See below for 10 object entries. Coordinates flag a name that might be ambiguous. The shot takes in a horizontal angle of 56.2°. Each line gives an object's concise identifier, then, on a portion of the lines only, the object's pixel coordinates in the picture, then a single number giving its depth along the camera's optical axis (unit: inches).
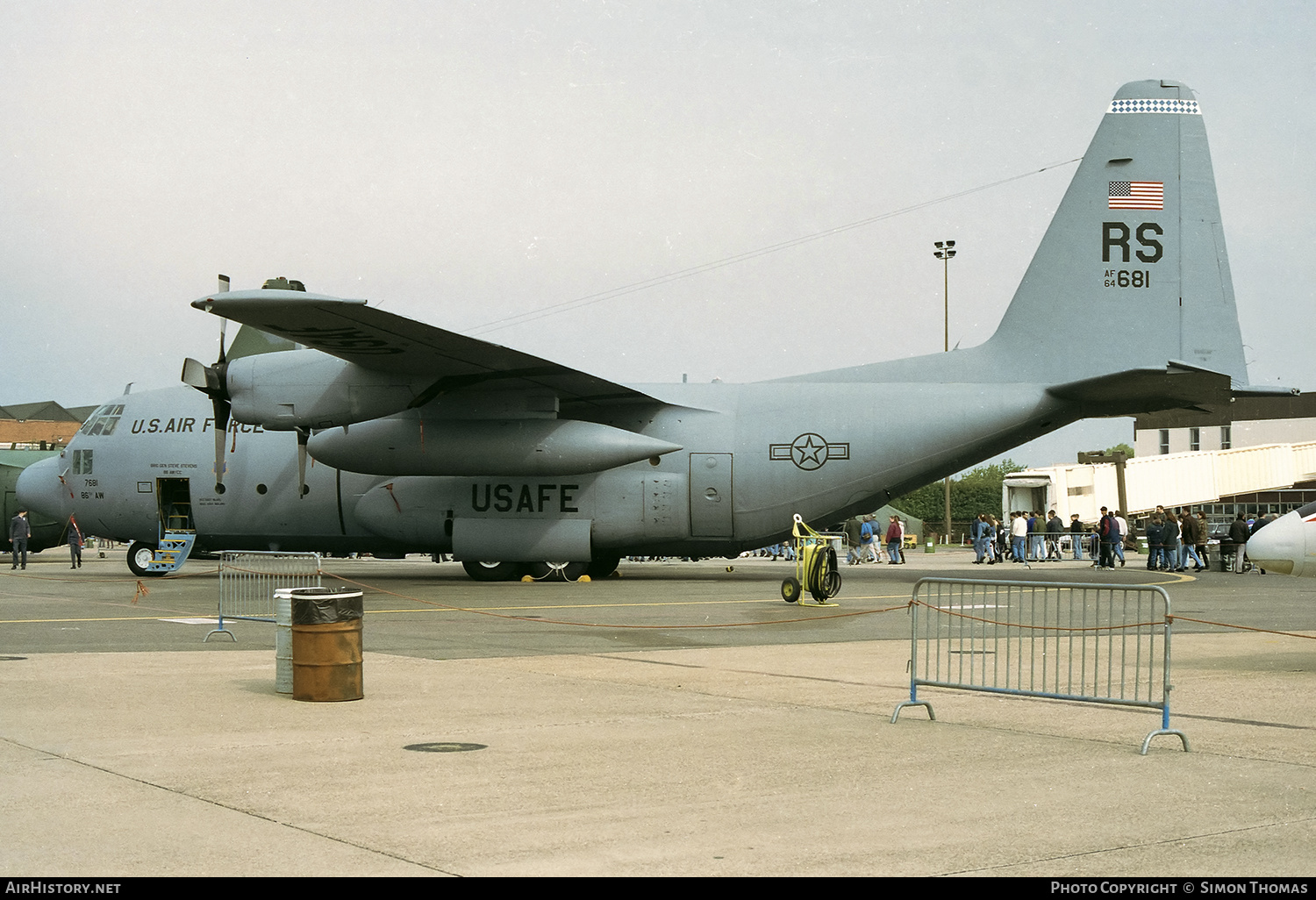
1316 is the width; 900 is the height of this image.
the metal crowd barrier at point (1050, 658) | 366.6
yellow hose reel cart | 765.3
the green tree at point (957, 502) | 3275.1
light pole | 2342.5
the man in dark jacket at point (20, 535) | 1312.7
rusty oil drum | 384.5
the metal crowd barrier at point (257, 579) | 607.1
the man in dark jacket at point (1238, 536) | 1321.4
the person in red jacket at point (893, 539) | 1590.8
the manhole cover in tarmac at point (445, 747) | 307.7
